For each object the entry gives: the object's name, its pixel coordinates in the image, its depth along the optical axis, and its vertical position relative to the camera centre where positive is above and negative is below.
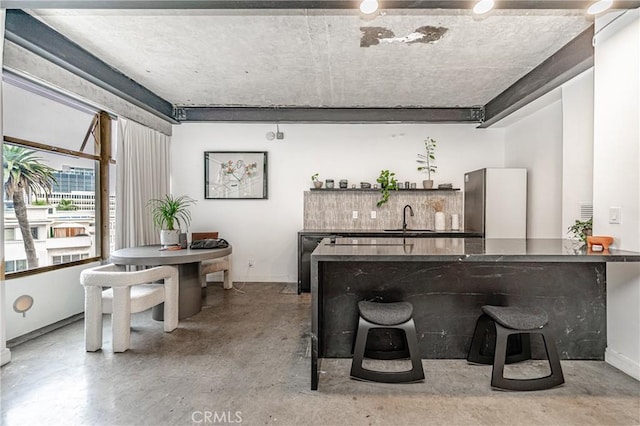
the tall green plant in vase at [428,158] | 5.23 +0.83
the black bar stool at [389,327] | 2.17 -0.81
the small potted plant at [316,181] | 5.07 +0.45
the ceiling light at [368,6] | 2.22 +1.40
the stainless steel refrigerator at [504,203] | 4.34 +0.10
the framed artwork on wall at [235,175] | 5.25 +0.56
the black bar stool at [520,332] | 2.11 -0.83
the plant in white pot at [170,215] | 3.60 -0.07
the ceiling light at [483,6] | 2.20 +1.39
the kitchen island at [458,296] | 2.54 -0.66
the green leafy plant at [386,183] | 5.07 +0.42
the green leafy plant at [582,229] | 2.85 -0.16
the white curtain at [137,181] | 4.00 +0.38
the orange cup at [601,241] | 2.30 -0.21
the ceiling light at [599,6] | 2.19 +1.38
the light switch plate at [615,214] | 2.39 -0.02
